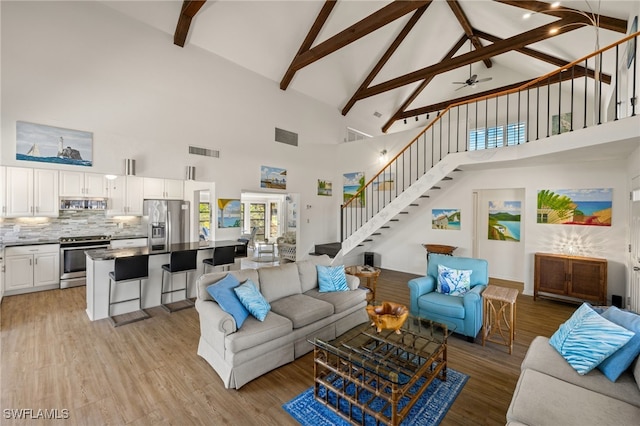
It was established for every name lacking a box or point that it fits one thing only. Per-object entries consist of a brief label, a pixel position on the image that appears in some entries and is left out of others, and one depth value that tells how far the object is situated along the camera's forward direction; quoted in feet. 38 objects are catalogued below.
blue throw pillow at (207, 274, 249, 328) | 9.05
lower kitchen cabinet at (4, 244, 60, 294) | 16.81
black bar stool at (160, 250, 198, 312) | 14.89
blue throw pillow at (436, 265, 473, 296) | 12.61
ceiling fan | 20.64
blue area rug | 7.27
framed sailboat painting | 14.28
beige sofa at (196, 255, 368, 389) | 8.61
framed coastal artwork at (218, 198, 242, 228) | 21.18
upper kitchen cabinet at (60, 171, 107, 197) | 18.97
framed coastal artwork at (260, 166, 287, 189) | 24.03
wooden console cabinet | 15.37
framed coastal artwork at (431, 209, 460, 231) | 22.02
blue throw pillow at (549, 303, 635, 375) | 6.62
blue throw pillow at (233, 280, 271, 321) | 9.56
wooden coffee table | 6.91
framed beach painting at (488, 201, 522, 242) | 21.56
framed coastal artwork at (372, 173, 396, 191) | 25.75
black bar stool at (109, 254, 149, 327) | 13.06
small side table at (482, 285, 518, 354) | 10.84
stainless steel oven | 18.47
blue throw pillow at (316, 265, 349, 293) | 12.96
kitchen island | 13.65
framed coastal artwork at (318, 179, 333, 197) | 28.89
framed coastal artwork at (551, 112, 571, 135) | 19.89
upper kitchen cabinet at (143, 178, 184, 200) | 22.61
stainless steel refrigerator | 20.30
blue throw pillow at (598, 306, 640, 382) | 6.48
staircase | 17.31
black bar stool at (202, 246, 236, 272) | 16.98
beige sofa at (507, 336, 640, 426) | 5.33
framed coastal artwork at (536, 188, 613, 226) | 16.26
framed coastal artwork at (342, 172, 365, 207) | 28.32
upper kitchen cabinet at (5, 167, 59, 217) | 17.06
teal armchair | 11.39
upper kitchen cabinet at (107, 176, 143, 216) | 21.01
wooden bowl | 8.71
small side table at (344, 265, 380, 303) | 15.48
